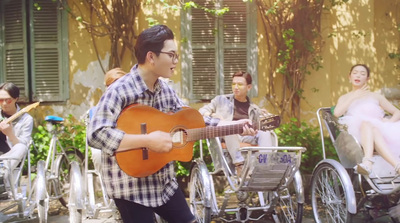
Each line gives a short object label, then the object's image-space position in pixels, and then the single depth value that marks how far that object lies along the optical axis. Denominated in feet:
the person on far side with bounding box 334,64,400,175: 17.61
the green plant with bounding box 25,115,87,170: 25.38
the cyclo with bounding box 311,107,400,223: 16.96
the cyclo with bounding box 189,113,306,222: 17.03
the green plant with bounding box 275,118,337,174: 25.31
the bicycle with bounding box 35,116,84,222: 18.24
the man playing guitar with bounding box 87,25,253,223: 8.88
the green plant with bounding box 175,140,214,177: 24.54
